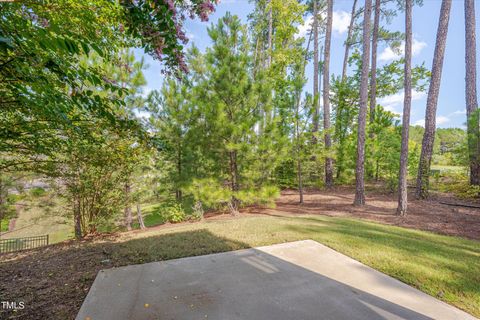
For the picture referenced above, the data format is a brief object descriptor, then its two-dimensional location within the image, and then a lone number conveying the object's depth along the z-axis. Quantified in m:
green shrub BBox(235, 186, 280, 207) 6.11
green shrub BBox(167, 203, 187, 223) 6.62
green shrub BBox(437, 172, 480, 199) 7.65
